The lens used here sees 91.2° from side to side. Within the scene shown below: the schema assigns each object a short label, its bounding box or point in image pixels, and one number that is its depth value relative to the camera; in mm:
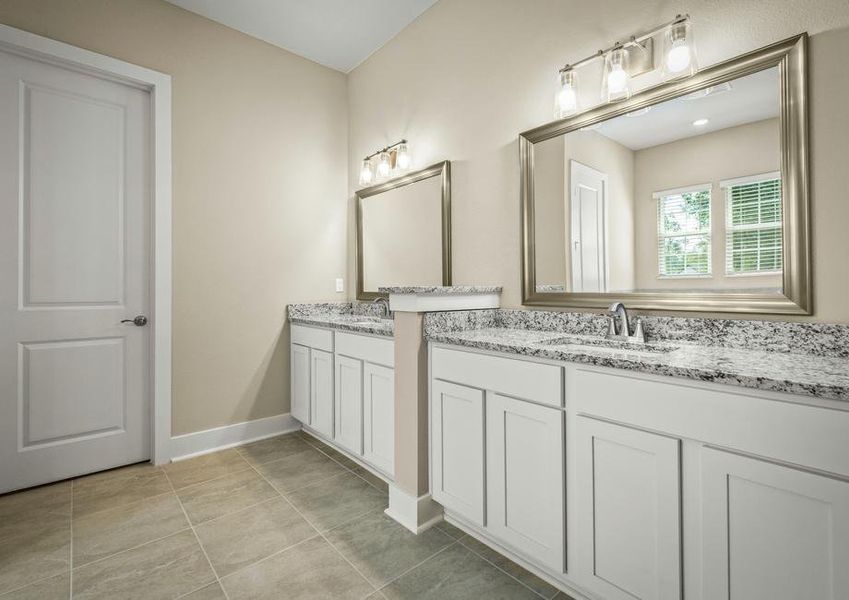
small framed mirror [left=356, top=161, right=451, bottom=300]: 2592
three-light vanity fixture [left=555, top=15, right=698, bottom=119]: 1529
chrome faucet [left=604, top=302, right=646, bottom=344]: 1670
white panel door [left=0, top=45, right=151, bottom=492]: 2213
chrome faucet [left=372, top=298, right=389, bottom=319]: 3008
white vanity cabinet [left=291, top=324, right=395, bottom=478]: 2150
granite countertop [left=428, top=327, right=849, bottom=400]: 948
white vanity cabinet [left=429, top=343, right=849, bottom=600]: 927
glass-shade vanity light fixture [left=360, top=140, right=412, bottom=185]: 2832
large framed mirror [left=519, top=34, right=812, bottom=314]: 1379
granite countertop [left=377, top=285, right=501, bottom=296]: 1848
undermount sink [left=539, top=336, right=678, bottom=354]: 1538
